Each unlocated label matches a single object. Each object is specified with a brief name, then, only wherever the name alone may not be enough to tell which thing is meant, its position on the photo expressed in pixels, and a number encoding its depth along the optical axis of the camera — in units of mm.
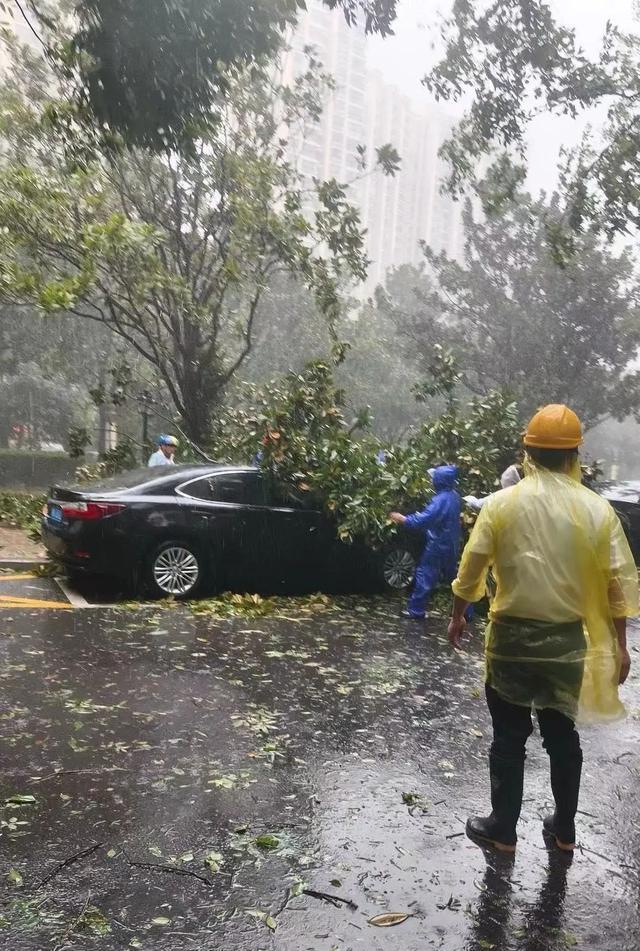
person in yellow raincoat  3400
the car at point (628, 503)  14227
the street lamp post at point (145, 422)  15950
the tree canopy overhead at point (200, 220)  15180
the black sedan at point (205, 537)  8344
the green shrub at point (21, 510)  13761
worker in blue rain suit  8406
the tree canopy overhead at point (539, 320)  31172
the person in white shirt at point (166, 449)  11930
